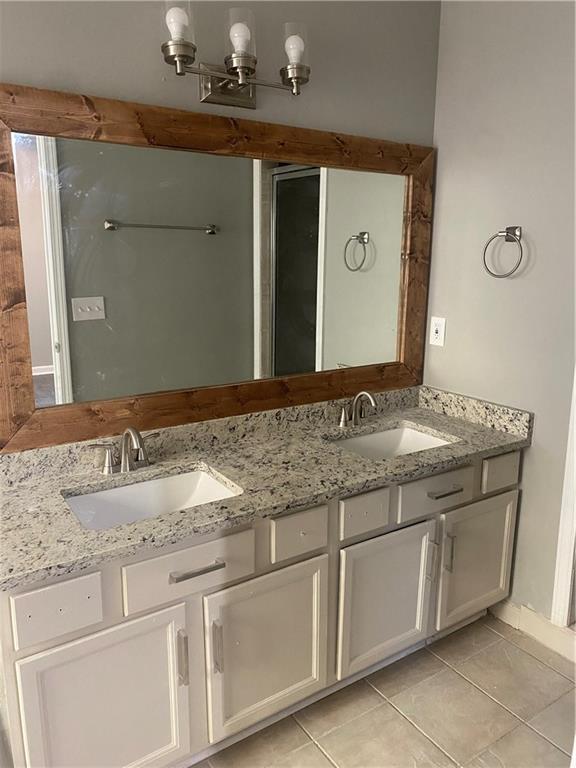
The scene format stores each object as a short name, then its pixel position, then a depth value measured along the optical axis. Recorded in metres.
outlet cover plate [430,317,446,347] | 2.53
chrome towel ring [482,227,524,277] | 2.19
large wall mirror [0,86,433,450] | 1.69
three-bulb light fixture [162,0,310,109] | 1.68
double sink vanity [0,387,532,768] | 1.38
